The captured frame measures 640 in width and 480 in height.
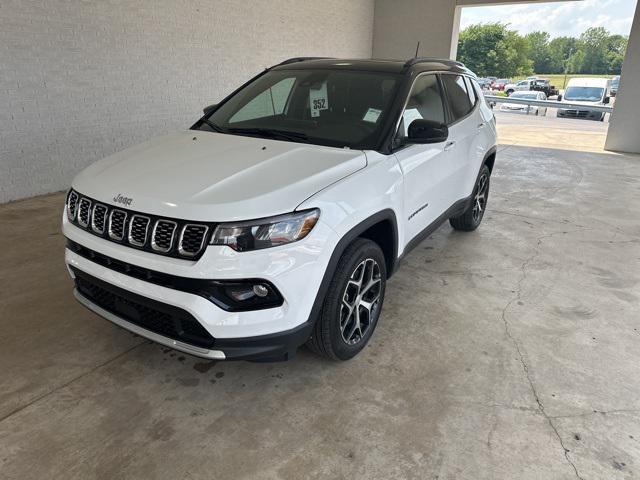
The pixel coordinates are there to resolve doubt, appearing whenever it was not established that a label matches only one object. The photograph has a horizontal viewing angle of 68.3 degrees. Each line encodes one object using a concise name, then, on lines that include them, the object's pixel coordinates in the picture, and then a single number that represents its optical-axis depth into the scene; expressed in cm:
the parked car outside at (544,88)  3125
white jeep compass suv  206
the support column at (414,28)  1208
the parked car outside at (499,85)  3829
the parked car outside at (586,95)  1786
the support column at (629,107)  967
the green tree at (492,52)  6294
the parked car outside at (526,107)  2088
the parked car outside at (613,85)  2243
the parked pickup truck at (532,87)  3154
